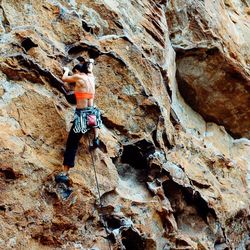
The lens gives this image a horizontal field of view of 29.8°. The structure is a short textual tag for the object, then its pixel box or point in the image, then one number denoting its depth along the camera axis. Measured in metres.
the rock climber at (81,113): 9.80
